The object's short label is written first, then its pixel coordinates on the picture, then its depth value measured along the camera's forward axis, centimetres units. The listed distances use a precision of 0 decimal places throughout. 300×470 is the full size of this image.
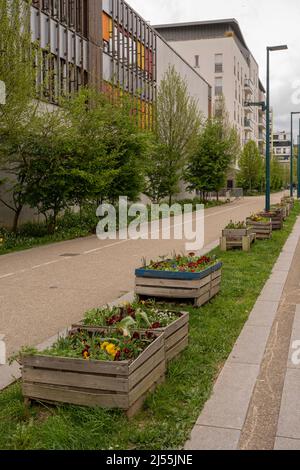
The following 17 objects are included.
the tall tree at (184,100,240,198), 4284
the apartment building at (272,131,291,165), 18062
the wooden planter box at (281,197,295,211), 3553
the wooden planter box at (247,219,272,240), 1780
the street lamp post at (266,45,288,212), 2350
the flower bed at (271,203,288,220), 2374
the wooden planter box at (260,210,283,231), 2158
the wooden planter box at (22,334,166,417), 436
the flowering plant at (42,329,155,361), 458
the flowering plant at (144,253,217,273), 842
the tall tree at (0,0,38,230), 1566
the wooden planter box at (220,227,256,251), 1495
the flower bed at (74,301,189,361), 547
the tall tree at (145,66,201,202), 3694
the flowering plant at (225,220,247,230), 1530
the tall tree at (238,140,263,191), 6856
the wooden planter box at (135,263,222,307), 805
